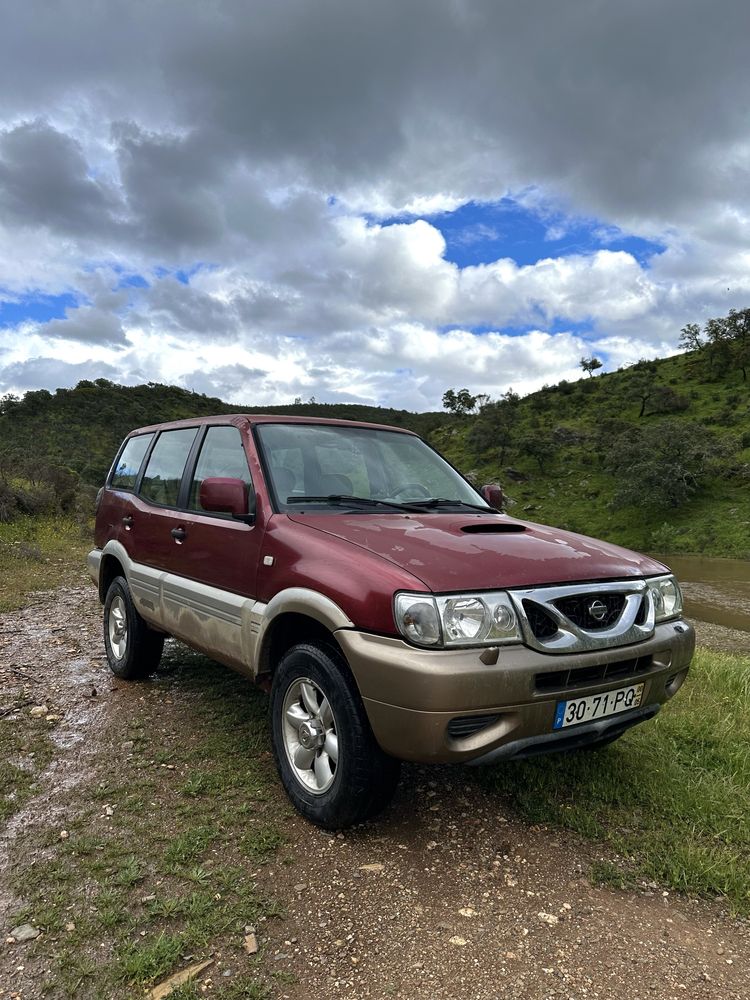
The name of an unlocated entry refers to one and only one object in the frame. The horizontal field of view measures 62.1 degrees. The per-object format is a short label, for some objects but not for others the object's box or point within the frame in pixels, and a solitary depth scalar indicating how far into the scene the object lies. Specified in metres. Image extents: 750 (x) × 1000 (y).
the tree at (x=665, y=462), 39.09
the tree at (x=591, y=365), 78.75
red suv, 2.36
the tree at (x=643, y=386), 55.62
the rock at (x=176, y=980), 1.93
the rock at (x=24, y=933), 2.17
